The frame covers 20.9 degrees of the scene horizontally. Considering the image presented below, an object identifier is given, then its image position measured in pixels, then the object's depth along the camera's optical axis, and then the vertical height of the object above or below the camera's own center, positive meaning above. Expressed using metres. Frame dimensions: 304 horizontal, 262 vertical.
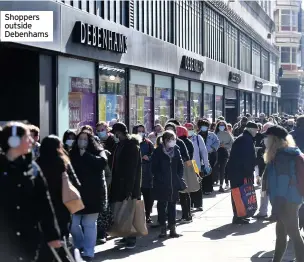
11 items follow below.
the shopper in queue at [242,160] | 14.07 -0.90
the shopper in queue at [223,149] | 20.62 -1.04
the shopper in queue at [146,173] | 14.10 -1.12
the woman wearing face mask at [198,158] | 16.12 -0.99
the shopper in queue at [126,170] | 11.61 -0.87
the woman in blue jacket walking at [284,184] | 9.46 -0.88
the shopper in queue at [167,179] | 12.64 -1.10
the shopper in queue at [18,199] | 6.16 -0.68
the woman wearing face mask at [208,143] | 18.68 -0.82
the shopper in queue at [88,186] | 10.31 -0.98
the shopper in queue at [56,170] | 8.16 -0.62
